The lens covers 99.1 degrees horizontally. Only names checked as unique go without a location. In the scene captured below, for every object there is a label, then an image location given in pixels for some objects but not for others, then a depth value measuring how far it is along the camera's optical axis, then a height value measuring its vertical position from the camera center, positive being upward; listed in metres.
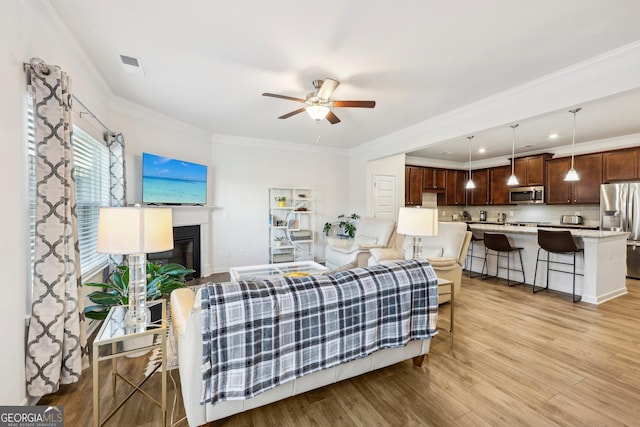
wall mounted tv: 3.82 +0.46
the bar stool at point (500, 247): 4.24 -0.53
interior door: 5.85 +0.35
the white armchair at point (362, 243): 4.51 -0.54
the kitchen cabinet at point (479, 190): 7.00 +0.61
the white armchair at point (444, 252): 3.39 -0.55
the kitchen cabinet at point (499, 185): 6.58 +0.69
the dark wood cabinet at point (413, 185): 6.55 +0.66
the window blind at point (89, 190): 2.65 +0.23
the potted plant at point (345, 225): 5.94 -0.28
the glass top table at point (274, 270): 3.59 -0.79
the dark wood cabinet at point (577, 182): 5.23 +0.65
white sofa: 1.33 -0.99
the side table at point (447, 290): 2.36 -0.74
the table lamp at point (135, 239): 1.53 -0.16
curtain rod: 1.69 +0.91
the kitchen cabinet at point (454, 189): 7.21 +0.64
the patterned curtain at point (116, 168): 3.25 +0.52
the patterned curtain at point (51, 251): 1.69 -0.26
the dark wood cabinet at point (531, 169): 5.91 +0.99
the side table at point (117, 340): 1.38 -0.69
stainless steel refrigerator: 4.62 +0.01
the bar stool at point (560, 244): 3.59 -0.41
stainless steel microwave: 5.93 +0.42
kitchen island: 3.55 -0.73
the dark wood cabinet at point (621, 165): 4.77 +0.88
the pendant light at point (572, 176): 4.04 +0.56
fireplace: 4.34 -0.64
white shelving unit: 5.48 -0.26
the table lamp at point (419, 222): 2.59 -0.09
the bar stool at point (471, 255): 4.95 -0.79
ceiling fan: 2.77 +1.17
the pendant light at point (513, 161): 4.75 +1.18
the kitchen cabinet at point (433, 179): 6.82 +0.85
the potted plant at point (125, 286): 2.03 -0.62
